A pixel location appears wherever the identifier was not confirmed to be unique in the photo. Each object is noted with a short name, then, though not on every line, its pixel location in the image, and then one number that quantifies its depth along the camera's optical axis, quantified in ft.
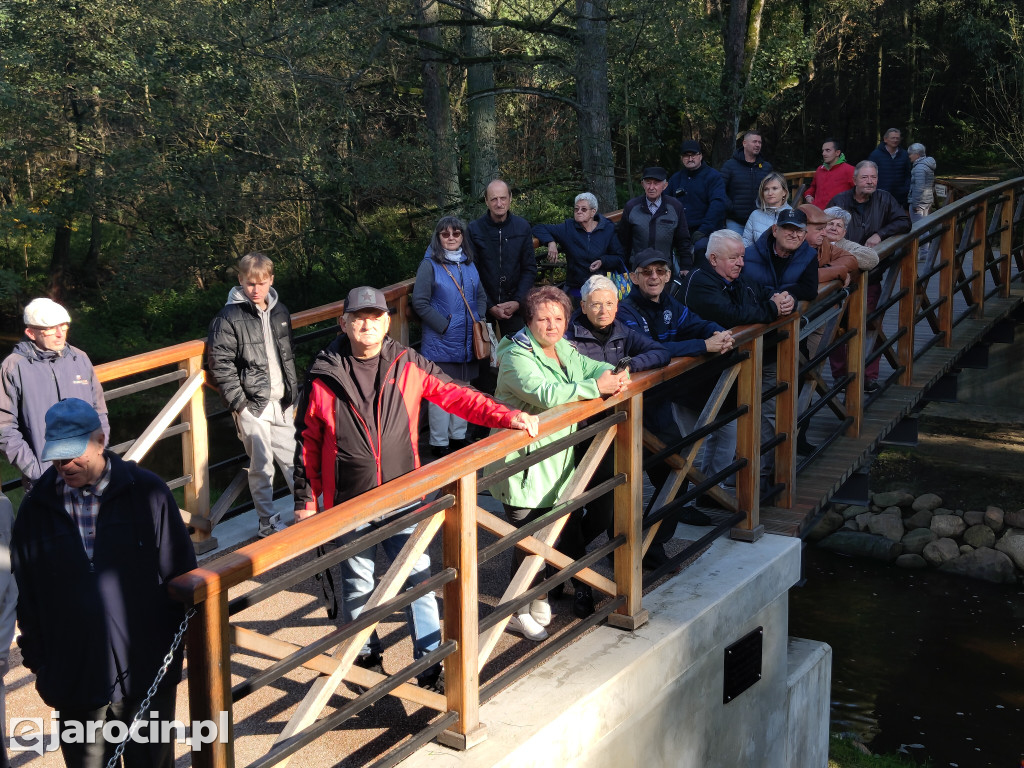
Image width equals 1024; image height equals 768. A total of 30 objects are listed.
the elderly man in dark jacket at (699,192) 28.60
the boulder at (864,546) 52.11
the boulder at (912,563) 50.83
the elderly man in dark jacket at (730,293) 17.52
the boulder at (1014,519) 51.59
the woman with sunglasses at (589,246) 24.72
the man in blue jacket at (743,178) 30.17
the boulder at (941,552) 50.47
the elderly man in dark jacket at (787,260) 19.43
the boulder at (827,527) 54.70
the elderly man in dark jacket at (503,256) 23.21
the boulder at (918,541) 51.85
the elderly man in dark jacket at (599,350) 15.24
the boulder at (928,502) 55.06
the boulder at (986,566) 48.78
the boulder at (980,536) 50.88
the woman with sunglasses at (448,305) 21.66
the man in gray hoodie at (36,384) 16.06
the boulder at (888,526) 53.36
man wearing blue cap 10.28
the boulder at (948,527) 52.06
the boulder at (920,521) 53.83
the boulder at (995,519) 51.85
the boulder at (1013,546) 49.24
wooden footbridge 9.86
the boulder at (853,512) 55.88
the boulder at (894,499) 56.08
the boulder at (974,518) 52.42
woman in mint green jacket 13.73
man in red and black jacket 12.75
